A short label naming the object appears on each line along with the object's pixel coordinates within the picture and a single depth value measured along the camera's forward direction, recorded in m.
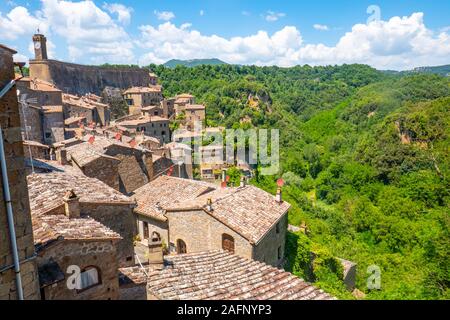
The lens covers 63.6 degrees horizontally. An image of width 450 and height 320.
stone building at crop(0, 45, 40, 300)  6.05
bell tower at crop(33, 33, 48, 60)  58.66
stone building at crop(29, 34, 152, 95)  60.94
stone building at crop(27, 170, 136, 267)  11.27
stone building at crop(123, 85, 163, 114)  68.44
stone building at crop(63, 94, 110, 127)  46.38
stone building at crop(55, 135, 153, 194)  18.70
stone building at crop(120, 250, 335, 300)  9.77
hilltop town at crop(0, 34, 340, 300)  6.41
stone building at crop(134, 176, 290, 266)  15.39
